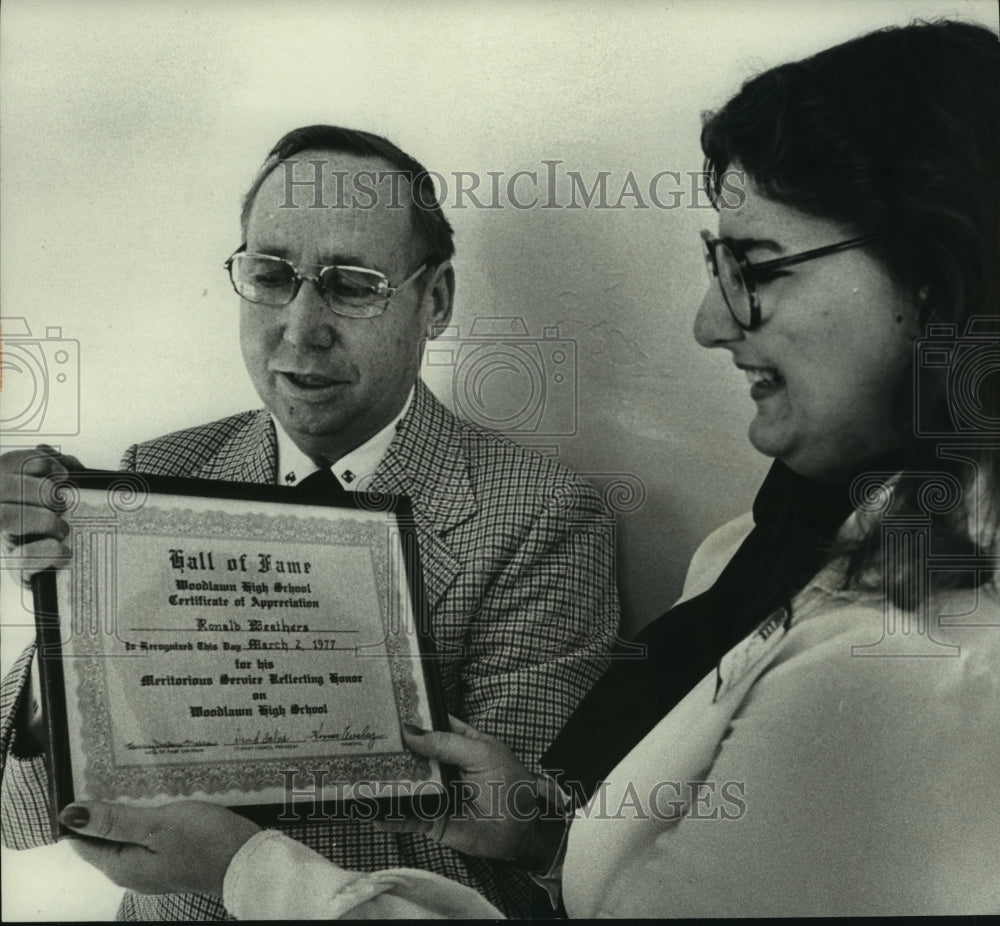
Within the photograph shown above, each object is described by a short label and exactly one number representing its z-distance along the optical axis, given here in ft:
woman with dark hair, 7.15
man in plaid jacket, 7.13
